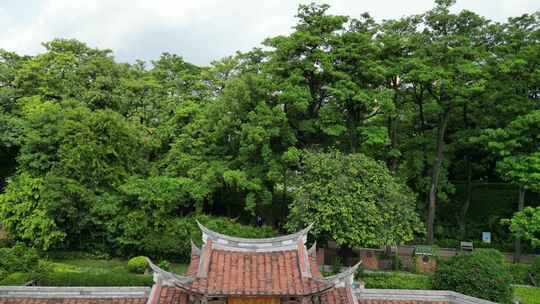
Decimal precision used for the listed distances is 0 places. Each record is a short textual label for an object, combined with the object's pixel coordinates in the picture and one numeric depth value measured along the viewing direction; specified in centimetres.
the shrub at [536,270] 2021
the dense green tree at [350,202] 1962
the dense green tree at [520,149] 2130
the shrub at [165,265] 2099
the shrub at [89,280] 1784
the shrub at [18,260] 1828
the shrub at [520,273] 2053
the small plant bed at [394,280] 1823
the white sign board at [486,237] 2694
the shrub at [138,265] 2117
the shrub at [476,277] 1528
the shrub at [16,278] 1644
